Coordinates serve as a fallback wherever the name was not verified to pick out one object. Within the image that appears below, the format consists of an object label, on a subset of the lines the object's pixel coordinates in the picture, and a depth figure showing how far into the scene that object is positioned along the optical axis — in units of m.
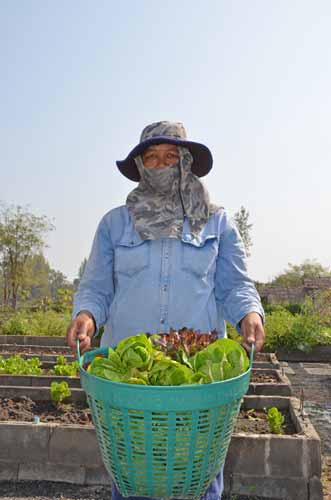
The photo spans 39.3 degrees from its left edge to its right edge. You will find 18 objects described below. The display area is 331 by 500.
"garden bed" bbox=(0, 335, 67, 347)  8.59
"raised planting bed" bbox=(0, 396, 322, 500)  3.15
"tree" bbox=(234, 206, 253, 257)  31.47
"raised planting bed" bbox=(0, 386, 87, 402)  4.30
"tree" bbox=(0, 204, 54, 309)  23.12
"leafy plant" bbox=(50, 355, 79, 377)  5.11
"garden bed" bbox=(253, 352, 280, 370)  5.85
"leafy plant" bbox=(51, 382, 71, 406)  4.11
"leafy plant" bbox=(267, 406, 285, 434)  3.55
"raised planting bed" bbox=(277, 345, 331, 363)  8.52
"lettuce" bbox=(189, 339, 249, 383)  1.36
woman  1.99
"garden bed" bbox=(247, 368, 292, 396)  4.61
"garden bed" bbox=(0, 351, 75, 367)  6.40
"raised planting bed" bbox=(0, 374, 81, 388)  4.77
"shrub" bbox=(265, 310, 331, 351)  8.56
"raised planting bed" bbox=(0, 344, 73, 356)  7.39
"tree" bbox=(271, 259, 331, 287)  39.66
